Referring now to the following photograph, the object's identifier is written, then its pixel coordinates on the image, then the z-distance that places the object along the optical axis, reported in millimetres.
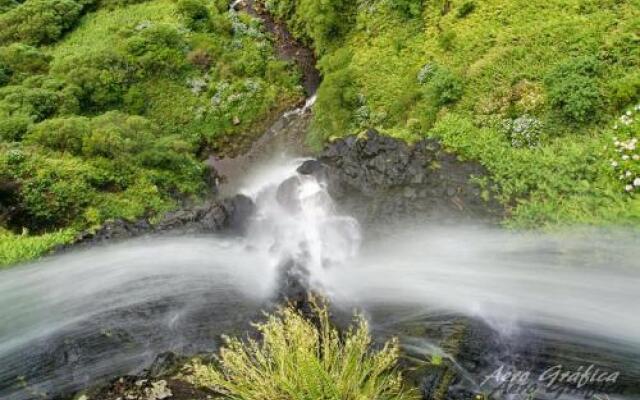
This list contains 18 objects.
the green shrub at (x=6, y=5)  25758
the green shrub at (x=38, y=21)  23609
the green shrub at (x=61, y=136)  15703
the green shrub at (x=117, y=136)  15523
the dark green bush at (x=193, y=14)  22688
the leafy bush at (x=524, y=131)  12023
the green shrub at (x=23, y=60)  20702
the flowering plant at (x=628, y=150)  10016
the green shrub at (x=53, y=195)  13852
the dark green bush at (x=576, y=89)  11570
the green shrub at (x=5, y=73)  20047
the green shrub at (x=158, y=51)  20453
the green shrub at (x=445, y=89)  13906
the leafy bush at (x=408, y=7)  17406
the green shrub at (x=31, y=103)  17406
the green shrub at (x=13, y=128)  16141
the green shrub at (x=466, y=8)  16047
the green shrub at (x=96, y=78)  19062
